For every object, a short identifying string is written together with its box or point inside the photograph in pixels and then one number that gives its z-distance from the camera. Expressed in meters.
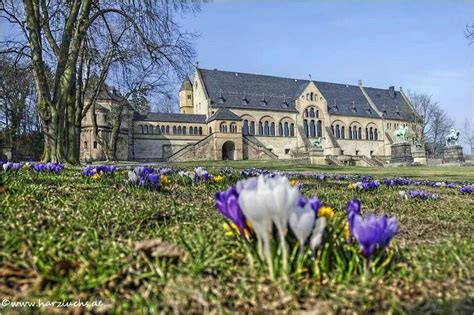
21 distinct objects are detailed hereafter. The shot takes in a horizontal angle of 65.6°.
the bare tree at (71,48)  10.88
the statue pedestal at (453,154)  38.79
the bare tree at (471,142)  86.51
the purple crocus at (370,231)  1.57
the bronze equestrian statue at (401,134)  39.81
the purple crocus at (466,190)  6.06
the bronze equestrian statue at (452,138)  40.62
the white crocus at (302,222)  1.50
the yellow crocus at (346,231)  1.93
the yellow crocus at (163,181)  4.10
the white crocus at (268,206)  1.43
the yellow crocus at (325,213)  2.03
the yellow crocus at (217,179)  5.15
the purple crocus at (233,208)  1.68
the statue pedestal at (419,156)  37.92
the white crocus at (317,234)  1.56
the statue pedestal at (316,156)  36.66
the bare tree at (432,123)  70.10
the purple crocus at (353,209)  1.70
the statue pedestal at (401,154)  36.41
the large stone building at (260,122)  48.69
